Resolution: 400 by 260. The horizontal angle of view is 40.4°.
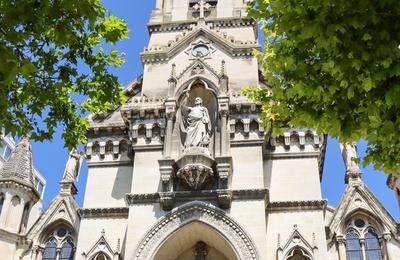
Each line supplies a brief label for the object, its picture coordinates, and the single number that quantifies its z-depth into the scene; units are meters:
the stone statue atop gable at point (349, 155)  26.48
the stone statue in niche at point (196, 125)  23.81
